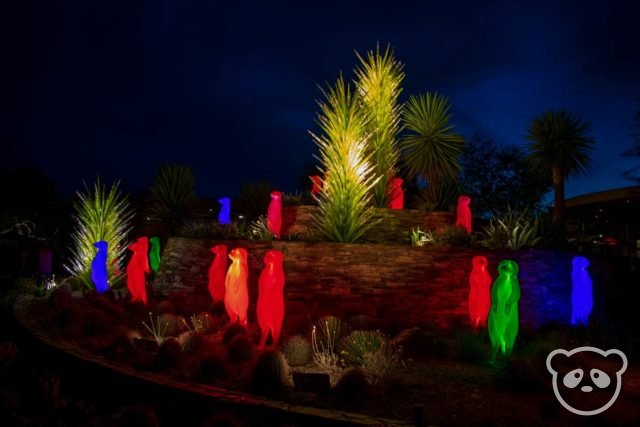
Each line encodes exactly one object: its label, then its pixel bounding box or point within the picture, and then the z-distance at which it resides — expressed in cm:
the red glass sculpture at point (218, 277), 852
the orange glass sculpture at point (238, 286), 714
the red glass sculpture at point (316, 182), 1167
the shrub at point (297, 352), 602
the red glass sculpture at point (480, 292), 717
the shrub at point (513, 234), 877
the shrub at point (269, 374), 500
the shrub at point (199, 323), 733
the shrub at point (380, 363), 540
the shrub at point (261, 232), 980
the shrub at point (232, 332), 672
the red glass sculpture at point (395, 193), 1211
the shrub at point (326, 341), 588
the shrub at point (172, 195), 1351
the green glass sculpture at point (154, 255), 1316
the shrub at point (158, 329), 696
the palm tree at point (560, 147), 1499
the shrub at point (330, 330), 653
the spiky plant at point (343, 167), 934
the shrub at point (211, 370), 530
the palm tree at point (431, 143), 1330
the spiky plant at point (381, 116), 1193
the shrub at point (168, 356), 554
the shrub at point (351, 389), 474
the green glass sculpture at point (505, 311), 611
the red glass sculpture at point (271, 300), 646
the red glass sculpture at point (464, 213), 1123
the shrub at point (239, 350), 595
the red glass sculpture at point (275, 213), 1118
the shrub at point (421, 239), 910
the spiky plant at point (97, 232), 1226
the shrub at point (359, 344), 596
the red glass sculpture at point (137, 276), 913
